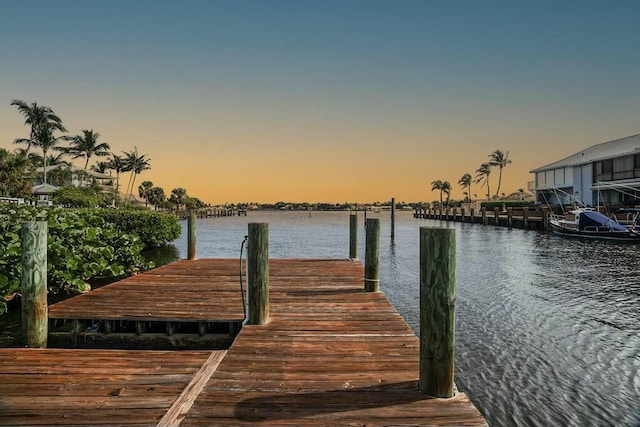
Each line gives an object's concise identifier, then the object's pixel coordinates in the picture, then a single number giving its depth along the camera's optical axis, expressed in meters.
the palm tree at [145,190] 102.00
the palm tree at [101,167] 91.00
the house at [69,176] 70.69
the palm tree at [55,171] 71.06
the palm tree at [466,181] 134.50
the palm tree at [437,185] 145.62
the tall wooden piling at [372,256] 8.07
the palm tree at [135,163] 88.25
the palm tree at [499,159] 103.25
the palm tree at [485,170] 107.38
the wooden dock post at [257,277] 5.77
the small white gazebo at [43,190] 43.00
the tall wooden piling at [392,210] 35.53
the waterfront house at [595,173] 41.12
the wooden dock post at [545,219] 38.53
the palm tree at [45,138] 64.00
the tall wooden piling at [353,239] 12.31
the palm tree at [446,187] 143.12
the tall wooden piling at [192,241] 13.20
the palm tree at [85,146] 74.19
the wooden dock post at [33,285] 5.83
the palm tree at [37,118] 63.01
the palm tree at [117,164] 87.88
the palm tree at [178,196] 117.06
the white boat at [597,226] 27.38
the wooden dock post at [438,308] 3.59
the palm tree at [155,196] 101.25
